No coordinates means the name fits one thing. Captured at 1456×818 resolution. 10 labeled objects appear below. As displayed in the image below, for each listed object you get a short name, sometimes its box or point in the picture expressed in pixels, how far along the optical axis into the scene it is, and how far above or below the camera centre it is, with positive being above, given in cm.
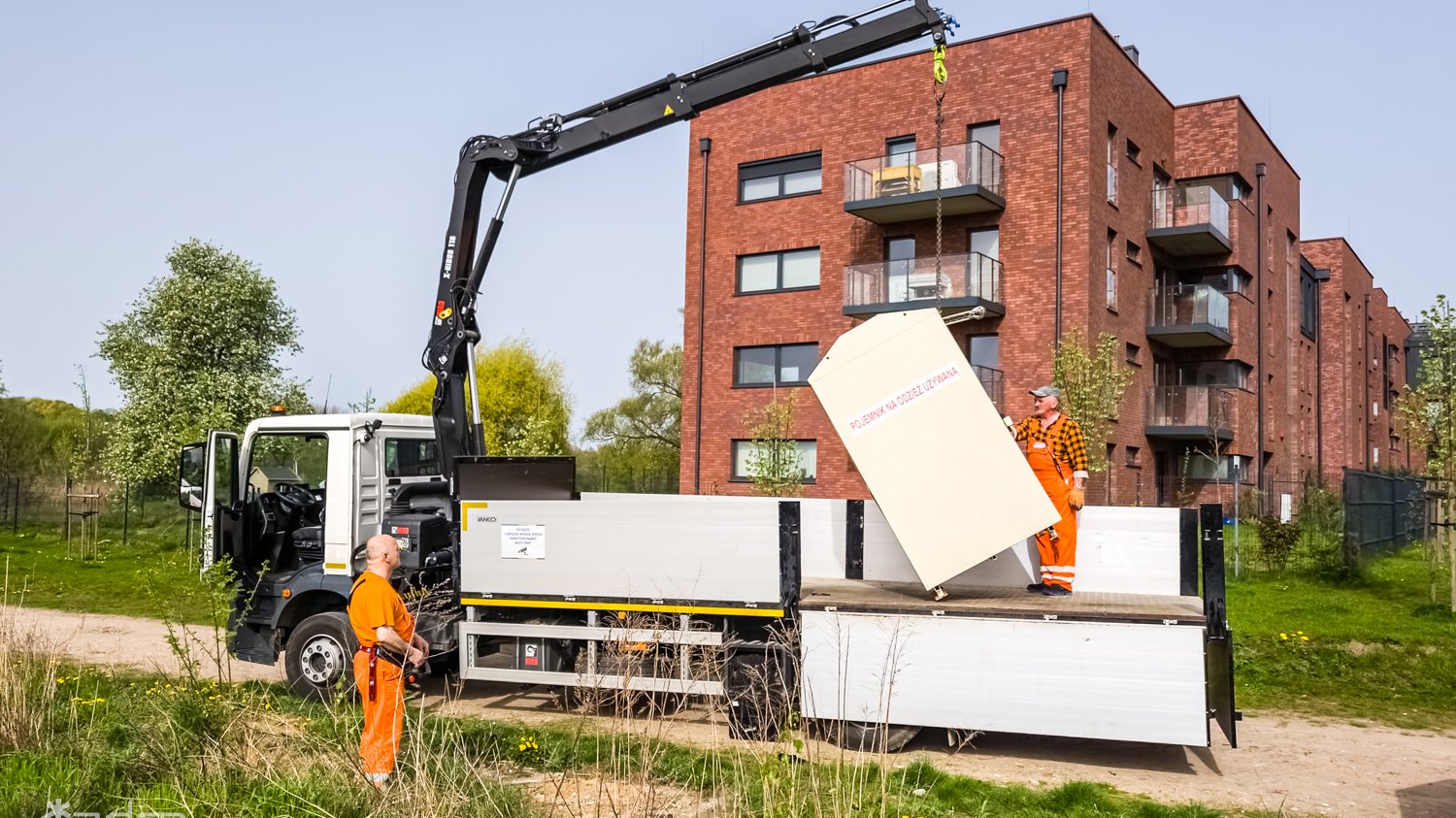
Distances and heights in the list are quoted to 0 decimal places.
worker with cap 873 +11
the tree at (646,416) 5553 +314
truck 750 -74
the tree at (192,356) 2823 +312
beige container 808 +28
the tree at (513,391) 4744 +378
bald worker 590 -92
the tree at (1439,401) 1521 +118
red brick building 2588 +603
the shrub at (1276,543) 1798 -86
